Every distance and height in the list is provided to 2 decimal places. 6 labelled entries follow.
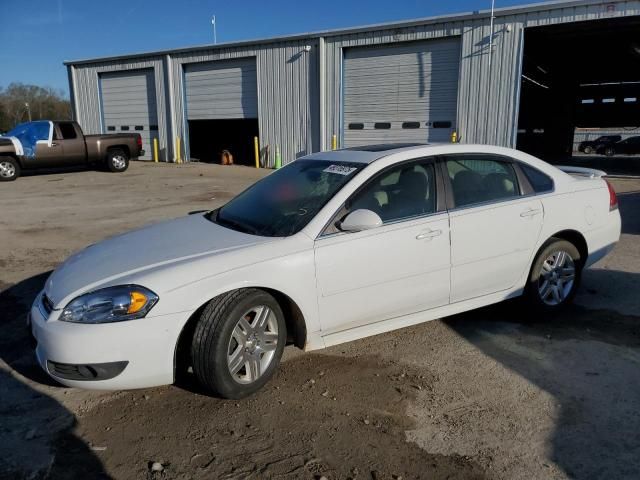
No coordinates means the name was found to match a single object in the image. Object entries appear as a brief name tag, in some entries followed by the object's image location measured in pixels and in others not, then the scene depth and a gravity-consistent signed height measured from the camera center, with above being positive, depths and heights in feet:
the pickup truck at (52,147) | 50.72 -2.22
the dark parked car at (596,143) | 108.37 -4.47
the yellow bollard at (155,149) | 77.10 -3.50
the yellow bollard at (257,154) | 68.93 -3.87
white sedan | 9.58 -2.97
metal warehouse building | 51.70 +5.39
